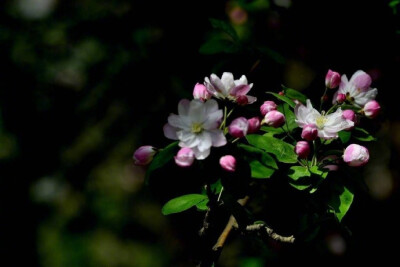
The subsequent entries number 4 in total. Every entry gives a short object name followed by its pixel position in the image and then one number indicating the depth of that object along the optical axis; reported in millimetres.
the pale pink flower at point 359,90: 1259
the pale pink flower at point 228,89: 1217
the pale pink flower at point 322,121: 1217
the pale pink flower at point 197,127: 1186
